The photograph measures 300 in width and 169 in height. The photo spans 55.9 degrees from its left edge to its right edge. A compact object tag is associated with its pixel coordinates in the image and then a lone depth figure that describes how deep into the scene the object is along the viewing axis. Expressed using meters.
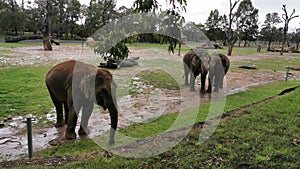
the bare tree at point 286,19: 40.58
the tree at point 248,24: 53.61
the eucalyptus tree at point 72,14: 50.59
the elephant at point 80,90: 4.57
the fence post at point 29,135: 3.87
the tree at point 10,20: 43.08
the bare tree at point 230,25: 31.27
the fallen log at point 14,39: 32.15
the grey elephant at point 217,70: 10.05
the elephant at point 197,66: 9.82
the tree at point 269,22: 61.47
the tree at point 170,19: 5.04
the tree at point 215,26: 59.59
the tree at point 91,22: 39.64
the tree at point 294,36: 54.53
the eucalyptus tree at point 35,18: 53.06
